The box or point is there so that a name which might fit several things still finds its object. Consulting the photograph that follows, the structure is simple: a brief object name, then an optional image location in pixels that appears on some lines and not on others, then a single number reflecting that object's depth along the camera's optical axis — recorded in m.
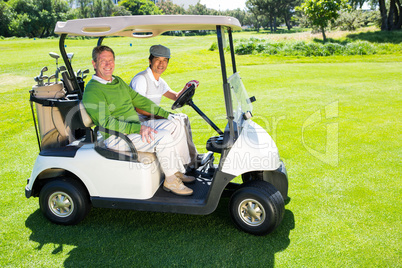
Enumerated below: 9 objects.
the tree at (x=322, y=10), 20.09
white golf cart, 2.68
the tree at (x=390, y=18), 25.48
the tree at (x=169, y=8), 88.72
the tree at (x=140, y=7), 73.75
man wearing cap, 3.27
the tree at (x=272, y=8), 68.25
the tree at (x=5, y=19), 41.59
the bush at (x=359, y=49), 16.55
